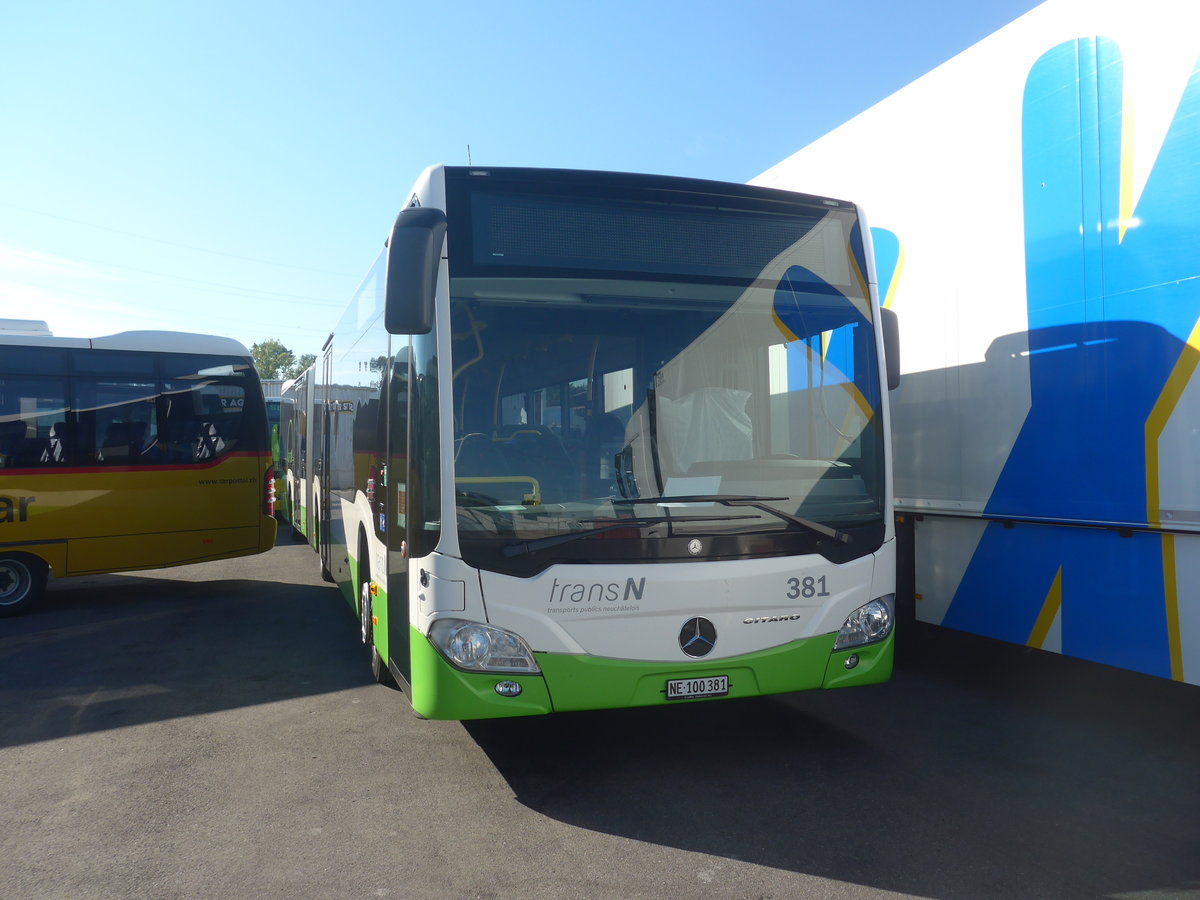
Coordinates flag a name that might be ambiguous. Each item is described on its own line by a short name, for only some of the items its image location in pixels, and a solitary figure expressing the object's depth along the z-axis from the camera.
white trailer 4.57
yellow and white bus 9.84
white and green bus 4.25
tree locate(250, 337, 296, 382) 98.60
